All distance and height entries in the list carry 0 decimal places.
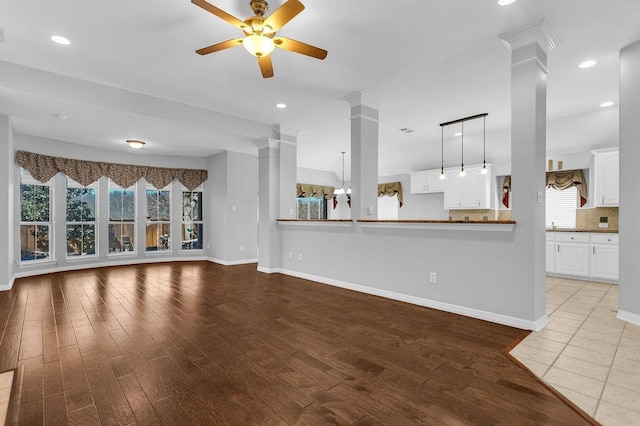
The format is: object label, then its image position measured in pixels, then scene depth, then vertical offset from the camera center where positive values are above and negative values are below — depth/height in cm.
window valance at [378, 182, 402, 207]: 910 +66
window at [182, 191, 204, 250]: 816 -19
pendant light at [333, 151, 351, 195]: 891 +60
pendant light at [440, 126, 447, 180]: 630 +146
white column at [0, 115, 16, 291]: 474 +19
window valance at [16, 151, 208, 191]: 602 +93
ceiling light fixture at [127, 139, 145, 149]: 629 +140
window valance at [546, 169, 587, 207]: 600 +59
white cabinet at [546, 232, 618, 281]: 511 -75
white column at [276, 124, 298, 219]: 616 +85
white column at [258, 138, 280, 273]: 612 +16
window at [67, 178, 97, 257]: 672 -12
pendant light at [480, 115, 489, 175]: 595 +148
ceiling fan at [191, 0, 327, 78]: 231 +146
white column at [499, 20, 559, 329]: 301 +59
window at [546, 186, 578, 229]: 620 +8
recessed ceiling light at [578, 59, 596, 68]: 357 +169
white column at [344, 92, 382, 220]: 463 +85
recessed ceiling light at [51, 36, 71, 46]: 308 +172
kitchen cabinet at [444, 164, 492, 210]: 697 +51
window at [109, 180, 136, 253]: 730 -11
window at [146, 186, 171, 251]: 779 -15
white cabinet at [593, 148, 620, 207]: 532 +57
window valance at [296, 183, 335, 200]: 981 +70
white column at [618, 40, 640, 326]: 323 +29
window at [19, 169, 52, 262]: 601 -9
